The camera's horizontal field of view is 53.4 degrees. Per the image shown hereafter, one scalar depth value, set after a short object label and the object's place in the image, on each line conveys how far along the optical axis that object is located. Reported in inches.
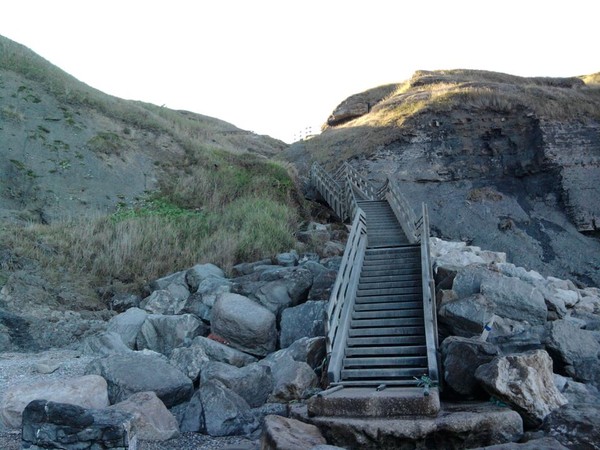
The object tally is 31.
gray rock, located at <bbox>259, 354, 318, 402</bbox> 396.2
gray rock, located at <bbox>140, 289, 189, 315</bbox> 570.9
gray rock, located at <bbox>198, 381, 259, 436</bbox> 344.8
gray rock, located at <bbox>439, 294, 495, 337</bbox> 442.9
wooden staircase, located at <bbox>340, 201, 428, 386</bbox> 398.3
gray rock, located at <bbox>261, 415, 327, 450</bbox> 284.5
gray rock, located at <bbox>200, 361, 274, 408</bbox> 390.9
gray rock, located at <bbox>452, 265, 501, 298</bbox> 493.0
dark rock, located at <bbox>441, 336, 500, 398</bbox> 362.2
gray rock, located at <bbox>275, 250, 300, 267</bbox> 687.1
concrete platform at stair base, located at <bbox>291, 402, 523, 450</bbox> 307.7
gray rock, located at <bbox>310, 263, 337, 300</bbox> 555.2
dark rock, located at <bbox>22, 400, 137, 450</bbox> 255.0
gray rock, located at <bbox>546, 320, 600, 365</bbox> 395.2
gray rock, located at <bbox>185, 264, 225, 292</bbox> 619.2
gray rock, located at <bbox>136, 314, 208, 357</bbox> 505.0
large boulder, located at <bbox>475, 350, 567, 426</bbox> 323.9
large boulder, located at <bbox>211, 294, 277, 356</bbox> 493.4
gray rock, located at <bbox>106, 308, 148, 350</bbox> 509.6
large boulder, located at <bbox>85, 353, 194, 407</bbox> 371.9
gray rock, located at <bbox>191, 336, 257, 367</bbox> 460.8
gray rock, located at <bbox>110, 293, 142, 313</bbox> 600.7
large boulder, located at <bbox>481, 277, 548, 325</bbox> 474.3
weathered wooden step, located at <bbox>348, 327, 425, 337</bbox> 435.2
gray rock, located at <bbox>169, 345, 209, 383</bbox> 424.8
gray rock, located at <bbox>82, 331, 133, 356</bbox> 457.7
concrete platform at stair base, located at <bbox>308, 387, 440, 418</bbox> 329.4
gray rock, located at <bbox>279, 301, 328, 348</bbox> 498.4
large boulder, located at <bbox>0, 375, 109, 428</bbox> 326.3
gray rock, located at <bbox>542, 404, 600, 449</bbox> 287.0
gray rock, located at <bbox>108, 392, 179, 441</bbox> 327.6
